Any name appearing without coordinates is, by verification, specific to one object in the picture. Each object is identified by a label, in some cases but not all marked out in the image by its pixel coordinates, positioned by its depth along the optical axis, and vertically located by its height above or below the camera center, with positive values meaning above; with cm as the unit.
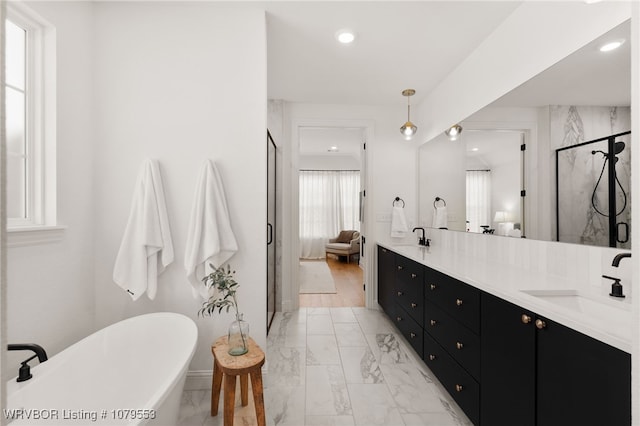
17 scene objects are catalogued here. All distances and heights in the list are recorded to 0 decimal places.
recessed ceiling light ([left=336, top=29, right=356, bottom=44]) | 228 +140
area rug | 477 -121
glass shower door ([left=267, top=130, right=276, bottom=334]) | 313 -23
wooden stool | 151 -82
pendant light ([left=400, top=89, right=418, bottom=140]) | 322 +94
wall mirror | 140 +36
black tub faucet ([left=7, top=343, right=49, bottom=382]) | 121 -65
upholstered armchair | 707 -77
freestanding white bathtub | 120 -80
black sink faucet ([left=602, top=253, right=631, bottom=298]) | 132 -34
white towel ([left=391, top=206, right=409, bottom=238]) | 368 -13
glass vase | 166 -72
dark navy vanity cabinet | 94 -64
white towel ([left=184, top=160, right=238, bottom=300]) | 191 -12
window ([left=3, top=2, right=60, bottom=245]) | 157 +52
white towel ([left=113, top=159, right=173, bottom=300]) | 187 -17
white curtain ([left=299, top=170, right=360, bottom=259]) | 775 +19
